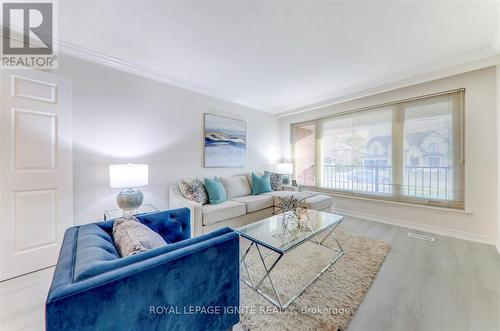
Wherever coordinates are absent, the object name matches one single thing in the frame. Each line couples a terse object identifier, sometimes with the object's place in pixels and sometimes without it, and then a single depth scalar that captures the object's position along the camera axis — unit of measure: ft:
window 9.30
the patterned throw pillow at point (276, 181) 13.19
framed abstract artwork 11.64
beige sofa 8.37
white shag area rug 4.43
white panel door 6.04
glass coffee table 5.15
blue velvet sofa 2.21
